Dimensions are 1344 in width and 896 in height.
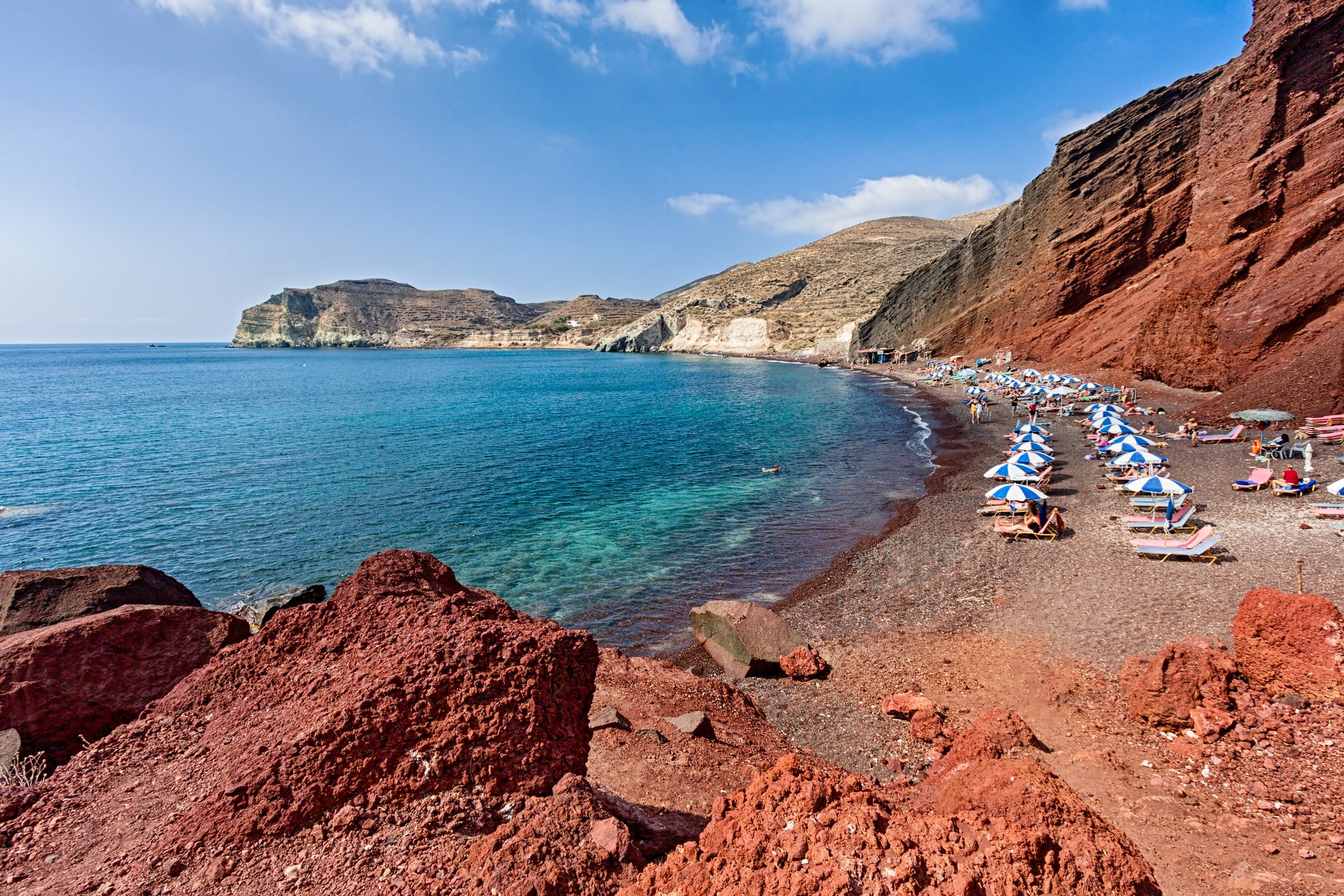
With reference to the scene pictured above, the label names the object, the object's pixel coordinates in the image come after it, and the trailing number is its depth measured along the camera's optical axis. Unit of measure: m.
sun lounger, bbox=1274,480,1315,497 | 18.91
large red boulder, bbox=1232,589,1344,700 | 8.00
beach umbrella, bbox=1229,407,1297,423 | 24.72
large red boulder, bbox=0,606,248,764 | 5.84
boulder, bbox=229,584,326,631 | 15.32
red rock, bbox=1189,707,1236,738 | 8.03
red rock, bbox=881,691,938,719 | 9.89
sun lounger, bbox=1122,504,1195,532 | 17.03
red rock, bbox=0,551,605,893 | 3.96
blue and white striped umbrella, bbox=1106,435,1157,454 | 23.48
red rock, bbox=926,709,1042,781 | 7.42
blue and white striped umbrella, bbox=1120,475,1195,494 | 17.39
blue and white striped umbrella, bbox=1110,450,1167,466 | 22.23
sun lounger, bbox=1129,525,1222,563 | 15.12
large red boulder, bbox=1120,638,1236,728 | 8.41
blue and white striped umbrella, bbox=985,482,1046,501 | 19.23
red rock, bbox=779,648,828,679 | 11.84
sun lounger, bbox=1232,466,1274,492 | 19.83
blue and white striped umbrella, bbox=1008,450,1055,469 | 23.28
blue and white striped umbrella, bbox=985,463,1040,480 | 20.77
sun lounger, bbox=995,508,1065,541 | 18.70
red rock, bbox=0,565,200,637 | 8.99
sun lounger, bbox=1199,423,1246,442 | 26.36
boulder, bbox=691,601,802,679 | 12.20
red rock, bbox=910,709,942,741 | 9.42
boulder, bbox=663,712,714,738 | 8.61
